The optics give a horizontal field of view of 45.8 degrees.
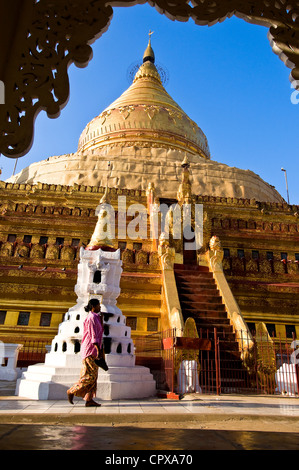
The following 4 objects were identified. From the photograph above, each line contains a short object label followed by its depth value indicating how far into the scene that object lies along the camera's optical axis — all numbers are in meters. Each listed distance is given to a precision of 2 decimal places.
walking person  6.20
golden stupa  27.50
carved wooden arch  3.47
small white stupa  7.66
